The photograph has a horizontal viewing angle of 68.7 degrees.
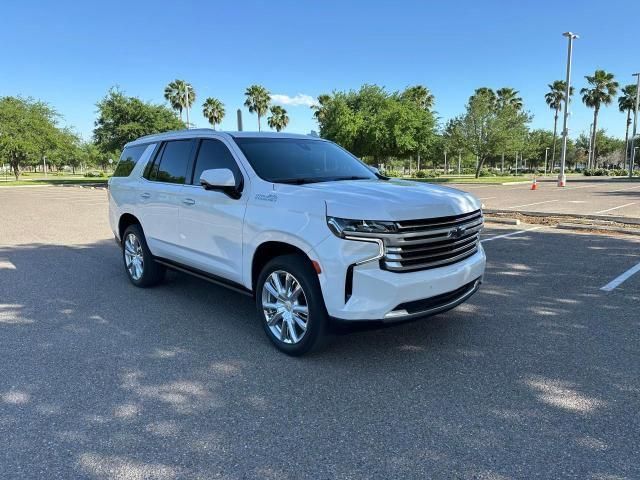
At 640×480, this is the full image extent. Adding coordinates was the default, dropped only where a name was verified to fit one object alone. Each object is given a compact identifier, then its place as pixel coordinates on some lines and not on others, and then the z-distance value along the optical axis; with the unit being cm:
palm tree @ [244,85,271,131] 6076
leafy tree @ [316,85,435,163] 3528
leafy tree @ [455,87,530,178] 3928
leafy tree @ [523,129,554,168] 7965
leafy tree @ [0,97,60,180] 4472
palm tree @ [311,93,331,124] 4986
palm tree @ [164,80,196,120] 5588
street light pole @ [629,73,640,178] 3981
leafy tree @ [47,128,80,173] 4944
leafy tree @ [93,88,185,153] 3747
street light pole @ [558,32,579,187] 2722
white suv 345
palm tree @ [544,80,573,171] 7369
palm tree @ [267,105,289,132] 6681
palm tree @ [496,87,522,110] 6788
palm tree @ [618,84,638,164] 6194
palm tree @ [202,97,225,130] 6488
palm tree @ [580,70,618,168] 6025
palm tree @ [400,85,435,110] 6412
